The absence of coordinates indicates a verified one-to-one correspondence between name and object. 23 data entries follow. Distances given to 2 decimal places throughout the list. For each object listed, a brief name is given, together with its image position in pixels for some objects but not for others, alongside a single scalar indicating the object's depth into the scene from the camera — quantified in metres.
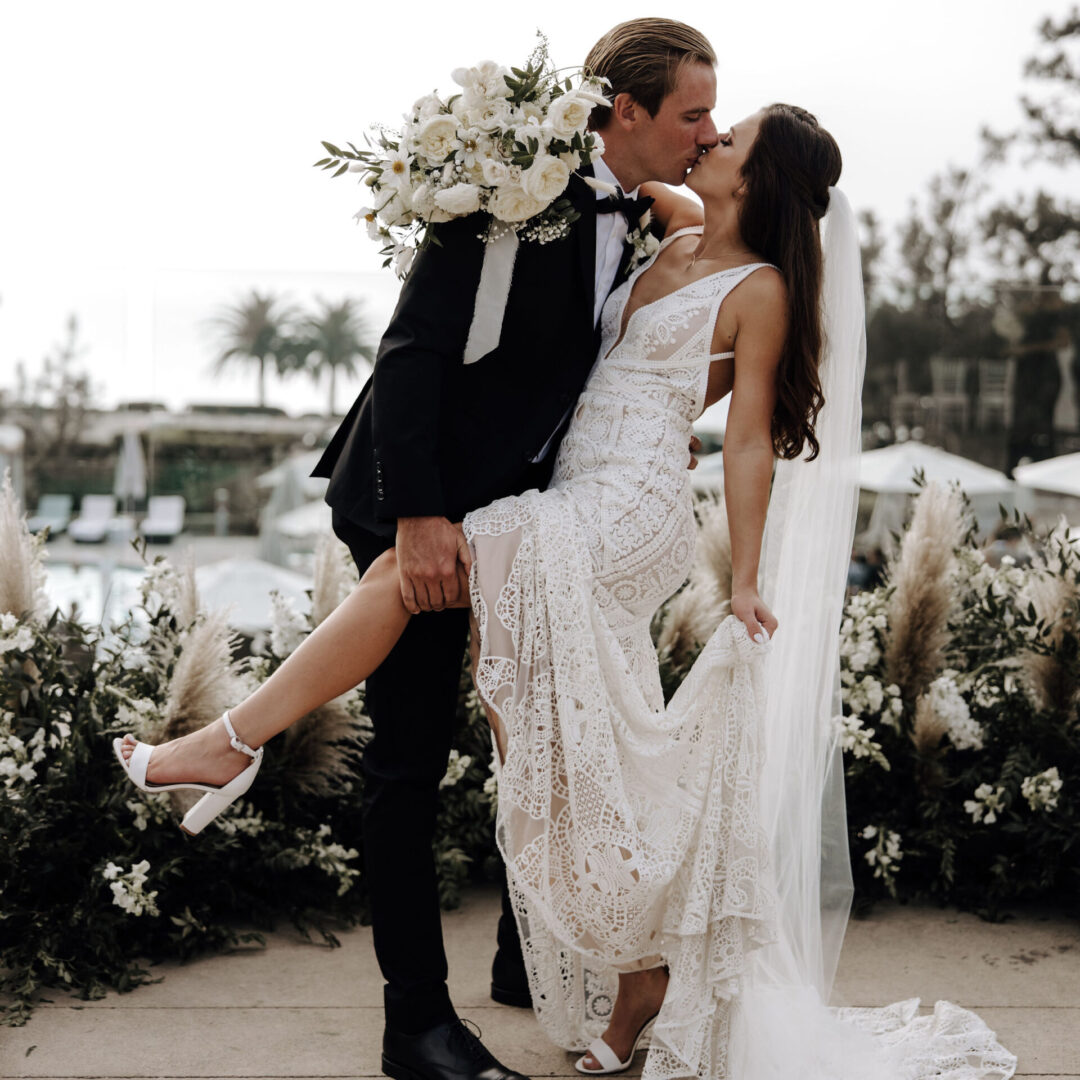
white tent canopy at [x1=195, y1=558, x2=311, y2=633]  5.84
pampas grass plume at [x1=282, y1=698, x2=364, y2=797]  3.60
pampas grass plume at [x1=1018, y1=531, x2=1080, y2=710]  3.76
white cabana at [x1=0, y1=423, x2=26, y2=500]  8.24
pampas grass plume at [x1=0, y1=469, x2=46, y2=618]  3.44
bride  2.54
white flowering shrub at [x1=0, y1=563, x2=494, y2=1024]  3.15
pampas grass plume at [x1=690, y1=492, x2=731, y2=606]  4.24
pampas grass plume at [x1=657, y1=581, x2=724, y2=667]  4.04
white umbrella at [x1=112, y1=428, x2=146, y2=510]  6.78
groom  2.52
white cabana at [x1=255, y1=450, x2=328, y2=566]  6.68
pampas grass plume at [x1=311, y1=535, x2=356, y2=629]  3.81
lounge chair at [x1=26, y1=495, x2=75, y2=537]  7.66
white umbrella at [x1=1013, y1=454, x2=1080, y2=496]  6.95
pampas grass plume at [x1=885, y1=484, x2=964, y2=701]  3.86
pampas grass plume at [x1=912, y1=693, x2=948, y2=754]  3.77
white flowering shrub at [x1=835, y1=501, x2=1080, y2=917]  3.74
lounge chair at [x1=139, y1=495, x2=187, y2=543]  6.57
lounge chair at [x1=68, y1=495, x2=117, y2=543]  7.19
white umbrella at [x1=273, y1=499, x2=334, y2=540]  6.64
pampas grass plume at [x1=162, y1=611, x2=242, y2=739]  3.26
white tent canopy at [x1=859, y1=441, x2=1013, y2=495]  6.69
